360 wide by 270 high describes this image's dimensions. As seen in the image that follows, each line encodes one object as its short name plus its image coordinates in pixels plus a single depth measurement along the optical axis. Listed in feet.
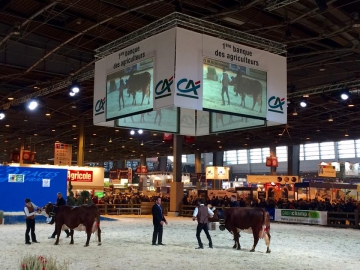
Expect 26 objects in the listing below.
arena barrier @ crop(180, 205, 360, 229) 73.10
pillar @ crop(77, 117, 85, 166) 105.91
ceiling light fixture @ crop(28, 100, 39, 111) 74.04
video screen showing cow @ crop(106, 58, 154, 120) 38.96
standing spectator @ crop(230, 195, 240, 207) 51.60
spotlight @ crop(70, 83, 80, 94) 67.56
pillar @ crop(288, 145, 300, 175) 156.11
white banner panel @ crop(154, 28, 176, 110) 35.27
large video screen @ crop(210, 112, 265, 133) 45.60
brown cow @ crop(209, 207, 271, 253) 40.17
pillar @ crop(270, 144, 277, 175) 155.49
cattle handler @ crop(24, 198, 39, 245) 41.81
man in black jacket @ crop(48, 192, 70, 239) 46.73
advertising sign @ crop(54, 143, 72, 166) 95.04
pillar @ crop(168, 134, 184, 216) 97.71
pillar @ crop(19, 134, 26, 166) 135.21
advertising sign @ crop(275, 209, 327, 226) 76.23
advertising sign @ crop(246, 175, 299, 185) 111.55
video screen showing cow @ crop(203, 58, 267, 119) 38.47
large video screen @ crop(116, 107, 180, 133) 47.73
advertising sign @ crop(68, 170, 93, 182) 92.82
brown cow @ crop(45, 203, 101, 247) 42.09
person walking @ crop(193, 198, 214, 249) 40.63
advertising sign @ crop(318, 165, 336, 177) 114.93
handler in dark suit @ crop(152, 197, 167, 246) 42.70
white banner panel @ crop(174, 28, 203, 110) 35.22
